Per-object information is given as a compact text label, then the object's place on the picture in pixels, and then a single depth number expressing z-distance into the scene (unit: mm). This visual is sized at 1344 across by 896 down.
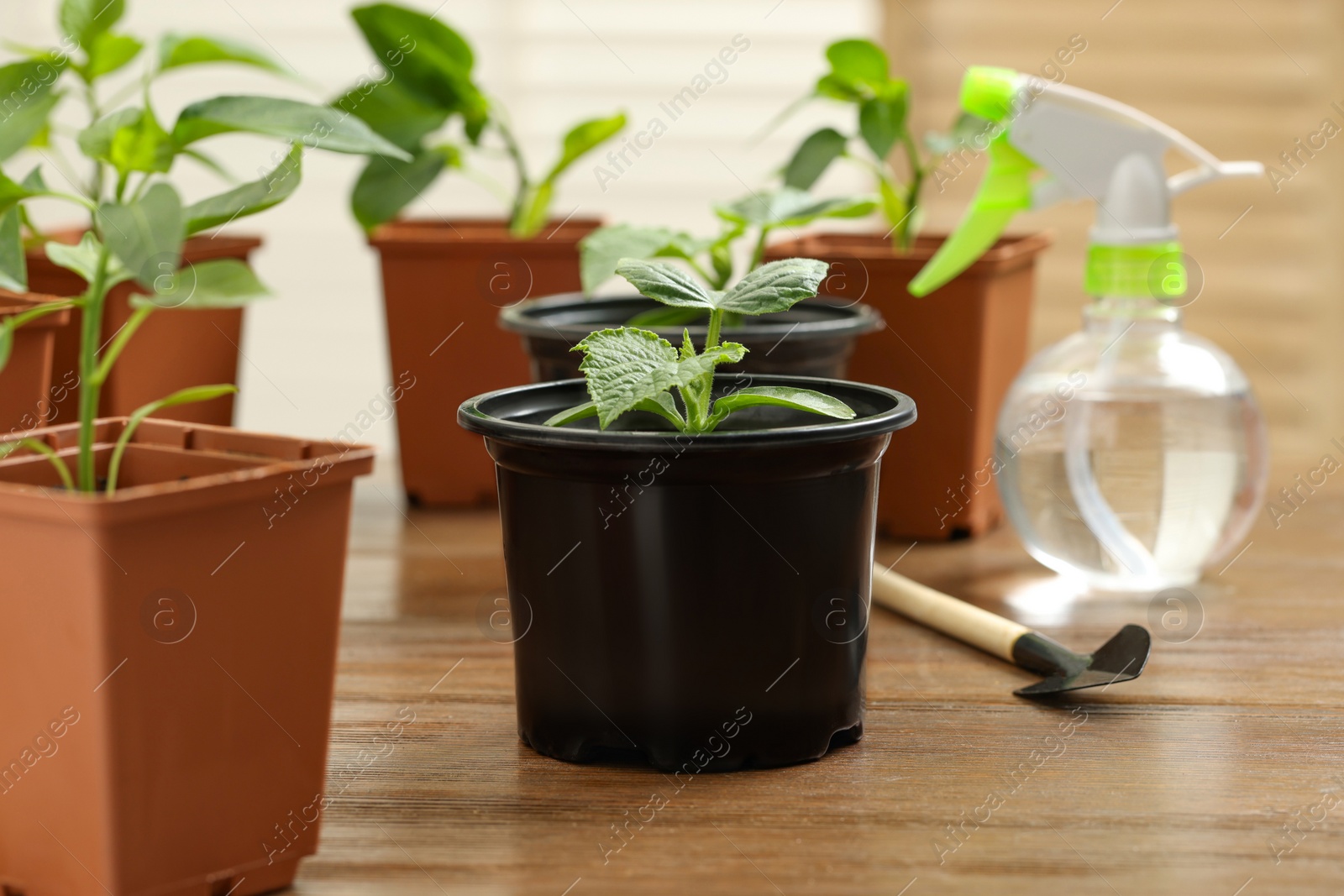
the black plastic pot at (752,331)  1287
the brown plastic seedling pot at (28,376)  1219
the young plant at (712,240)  1284
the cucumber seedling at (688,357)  1131
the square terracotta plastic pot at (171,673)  1064
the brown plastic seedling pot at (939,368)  1383
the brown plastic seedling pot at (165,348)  1345
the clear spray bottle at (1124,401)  1296
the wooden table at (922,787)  1094
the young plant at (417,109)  1446
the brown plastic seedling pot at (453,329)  1439
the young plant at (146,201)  1060
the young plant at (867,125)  1401
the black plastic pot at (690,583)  1132
